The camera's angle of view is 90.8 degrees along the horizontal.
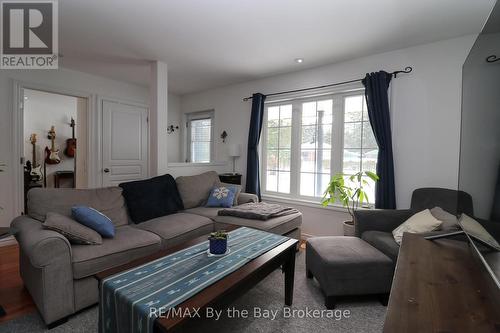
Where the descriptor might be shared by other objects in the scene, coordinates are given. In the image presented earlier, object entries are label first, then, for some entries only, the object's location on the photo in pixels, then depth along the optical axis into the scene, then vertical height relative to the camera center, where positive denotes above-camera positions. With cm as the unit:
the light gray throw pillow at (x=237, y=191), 344 -46
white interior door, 408 +25
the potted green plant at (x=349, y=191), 287 -38
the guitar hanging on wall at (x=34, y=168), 475 -25
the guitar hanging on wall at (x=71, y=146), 556 +23
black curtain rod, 279 +102
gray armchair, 241 -53
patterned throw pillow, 331 -52
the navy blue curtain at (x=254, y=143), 392 +26
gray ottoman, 191 -89
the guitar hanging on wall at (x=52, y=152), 525 +8
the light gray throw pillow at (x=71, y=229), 181 -55
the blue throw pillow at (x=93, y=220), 202 -52
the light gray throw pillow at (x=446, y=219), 206 -49
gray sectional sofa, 163 -71
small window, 487 +45
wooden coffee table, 114 -69
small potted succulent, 168 -58
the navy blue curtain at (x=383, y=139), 282 +26
